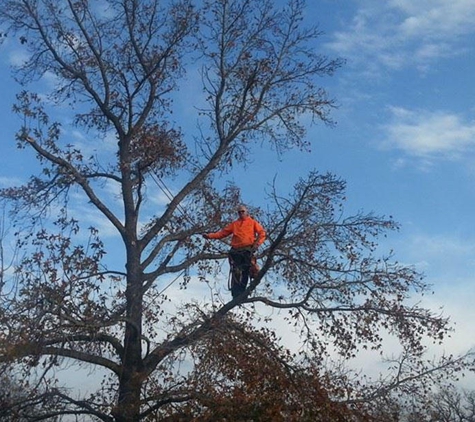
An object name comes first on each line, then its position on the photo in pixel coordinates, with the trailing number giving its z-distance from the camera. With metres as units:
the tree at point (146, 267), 14.82
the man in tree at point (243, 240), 15.20
